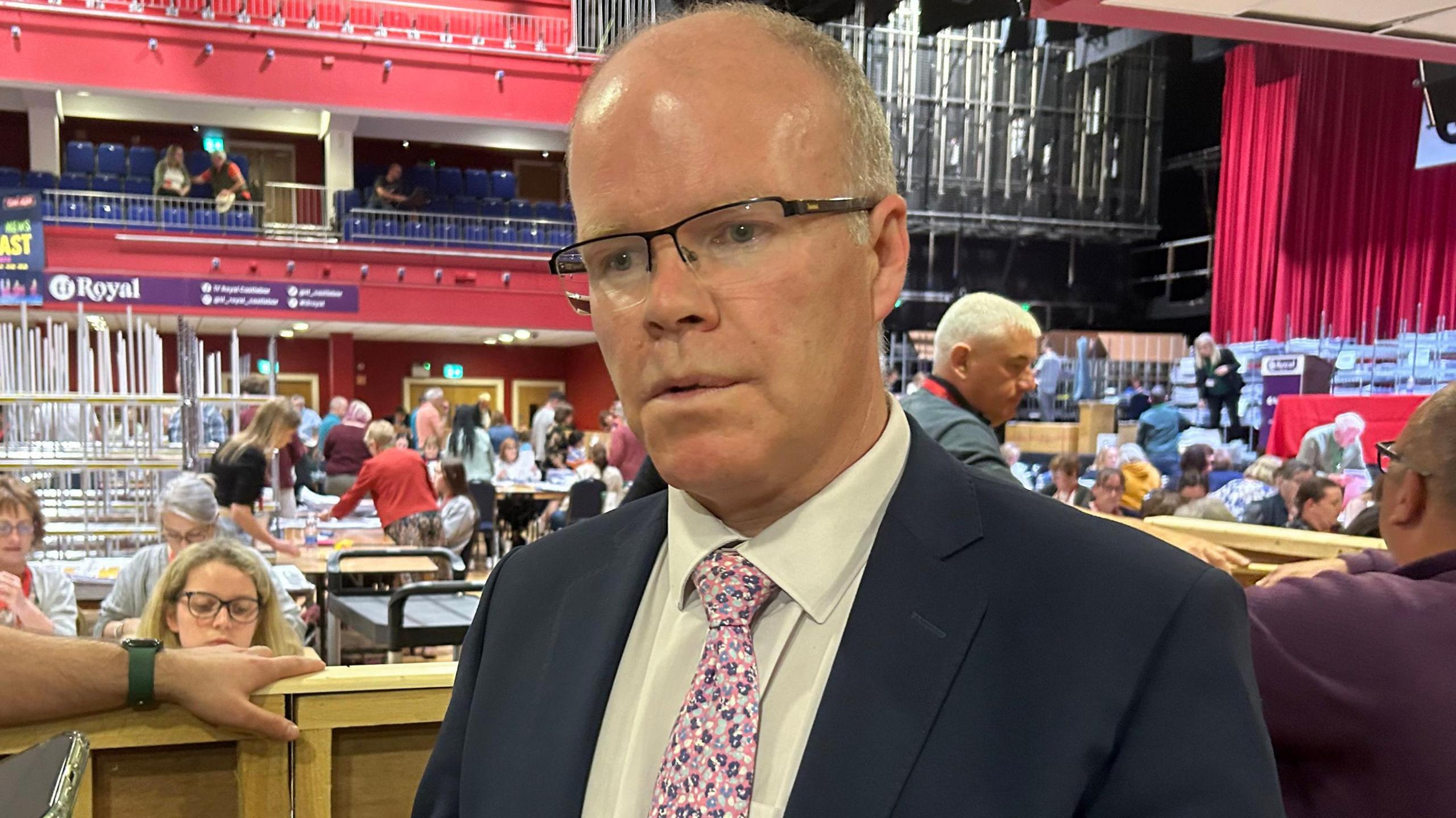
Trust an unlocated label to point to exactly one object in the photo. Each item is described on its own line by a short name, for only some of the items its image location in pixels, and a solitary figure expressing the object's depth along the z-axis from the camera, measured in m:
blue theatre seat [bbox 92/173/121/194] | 16.77
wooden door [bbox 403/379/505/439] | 20.27
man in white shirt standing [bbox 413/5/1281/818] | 0.79
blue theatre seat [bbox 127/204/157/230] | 15.88
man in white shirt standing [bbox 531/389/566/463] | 11.84
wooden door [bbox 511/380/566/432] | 21.17
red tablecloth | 8.44
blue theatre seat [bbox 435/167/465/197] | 19.12
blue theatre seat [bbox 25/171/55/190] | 15.68
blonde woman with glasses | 2.77
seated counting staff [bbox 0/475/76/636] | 3.61
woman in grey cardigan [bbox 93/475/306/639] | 3.82
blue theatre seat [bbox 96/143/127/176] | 17.20
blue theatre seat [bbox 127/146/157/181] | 17.50
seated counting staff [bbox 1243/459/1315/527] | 6.20
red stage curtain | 14.26
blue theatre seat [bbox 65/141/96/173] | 16.94
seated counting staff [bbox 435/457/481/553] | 6.46
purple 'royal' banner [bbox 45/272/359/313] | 11.80
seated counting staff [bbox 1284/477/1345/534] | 5.14
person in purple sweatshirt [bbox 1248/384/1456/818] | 1.44
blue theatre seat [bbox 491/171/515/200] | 19.52
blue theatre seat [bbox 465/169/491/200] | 19.39
